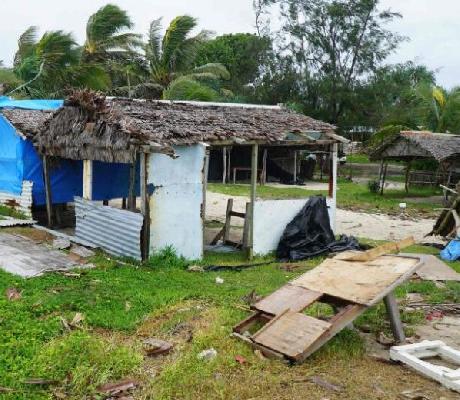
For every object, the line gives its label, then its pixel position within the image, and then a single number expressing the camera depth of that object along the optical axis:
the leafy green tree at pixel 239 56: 35.22
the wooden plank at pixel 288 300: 6.14
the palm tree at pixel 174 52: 23.75
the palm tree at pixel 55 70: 18.58
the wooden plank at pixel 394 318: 6.37
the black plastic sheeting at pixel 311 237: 11.73
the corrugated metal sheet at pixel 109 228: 10.02
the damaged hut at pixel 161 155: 9.87
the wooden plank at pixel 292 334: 5.53
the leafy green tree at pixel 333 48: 33.22
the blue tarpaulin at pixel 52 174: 13.31
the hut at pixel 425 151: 21.52
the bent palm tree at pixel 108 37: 22.50
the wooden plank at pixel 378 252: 6.89
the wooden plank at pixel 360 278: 5.95
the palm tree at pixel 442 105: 28.30
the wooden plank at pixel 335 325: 5.51
